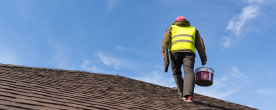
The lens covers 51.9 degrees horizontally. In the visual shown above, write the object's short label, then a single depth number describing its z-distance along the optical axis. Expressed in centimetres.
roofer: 521
